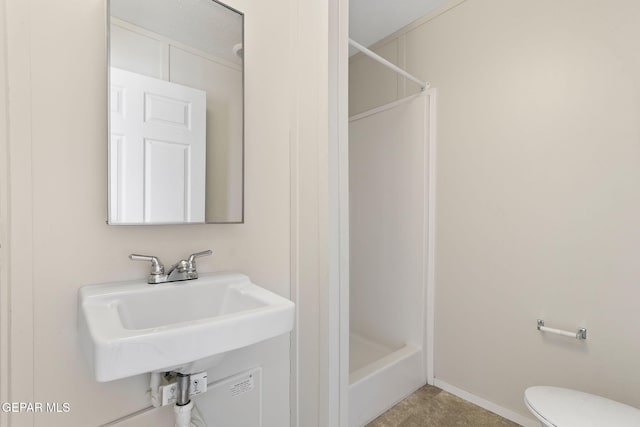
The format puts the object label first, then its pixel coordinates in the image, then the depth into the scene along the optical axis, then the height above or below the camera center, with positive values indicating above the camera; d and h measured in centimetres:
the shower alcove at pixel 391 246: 181 -25
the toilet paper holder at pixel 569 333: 131 -56
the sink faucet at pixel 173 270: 91 -19
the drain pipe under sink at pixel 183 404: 84 -57
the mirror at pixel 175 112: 90 +34
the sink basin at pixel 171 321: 58 -28
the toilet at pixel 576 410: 100 -72
